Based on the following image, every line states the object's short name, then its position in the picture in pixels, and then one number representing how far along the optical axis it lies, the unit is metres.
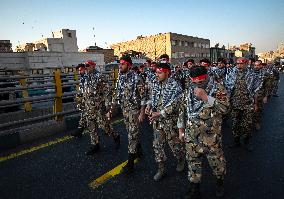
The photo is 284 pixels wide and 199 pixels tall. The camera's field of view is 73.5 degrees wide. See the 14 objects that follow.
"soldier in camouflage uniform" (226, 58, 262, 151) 4.35
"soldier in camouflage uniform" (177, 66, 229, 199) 2.55
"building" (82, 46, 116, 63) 36.39
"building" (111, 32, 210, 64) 42.48
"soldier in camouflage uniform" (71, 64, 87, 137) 5.06
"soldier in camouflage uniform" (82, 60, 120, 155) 4.22
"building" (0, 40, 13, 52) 29.28
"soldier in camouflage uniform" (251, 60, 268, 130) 4.73
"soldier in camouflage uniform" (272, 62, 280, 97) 12.21
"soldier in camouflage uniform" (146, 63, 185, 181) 3.08
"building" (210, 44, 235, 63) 62.23
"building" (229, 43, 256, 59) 98.44
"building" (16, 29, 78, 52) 30.88
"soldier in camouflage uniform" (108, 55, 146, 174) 3.59
